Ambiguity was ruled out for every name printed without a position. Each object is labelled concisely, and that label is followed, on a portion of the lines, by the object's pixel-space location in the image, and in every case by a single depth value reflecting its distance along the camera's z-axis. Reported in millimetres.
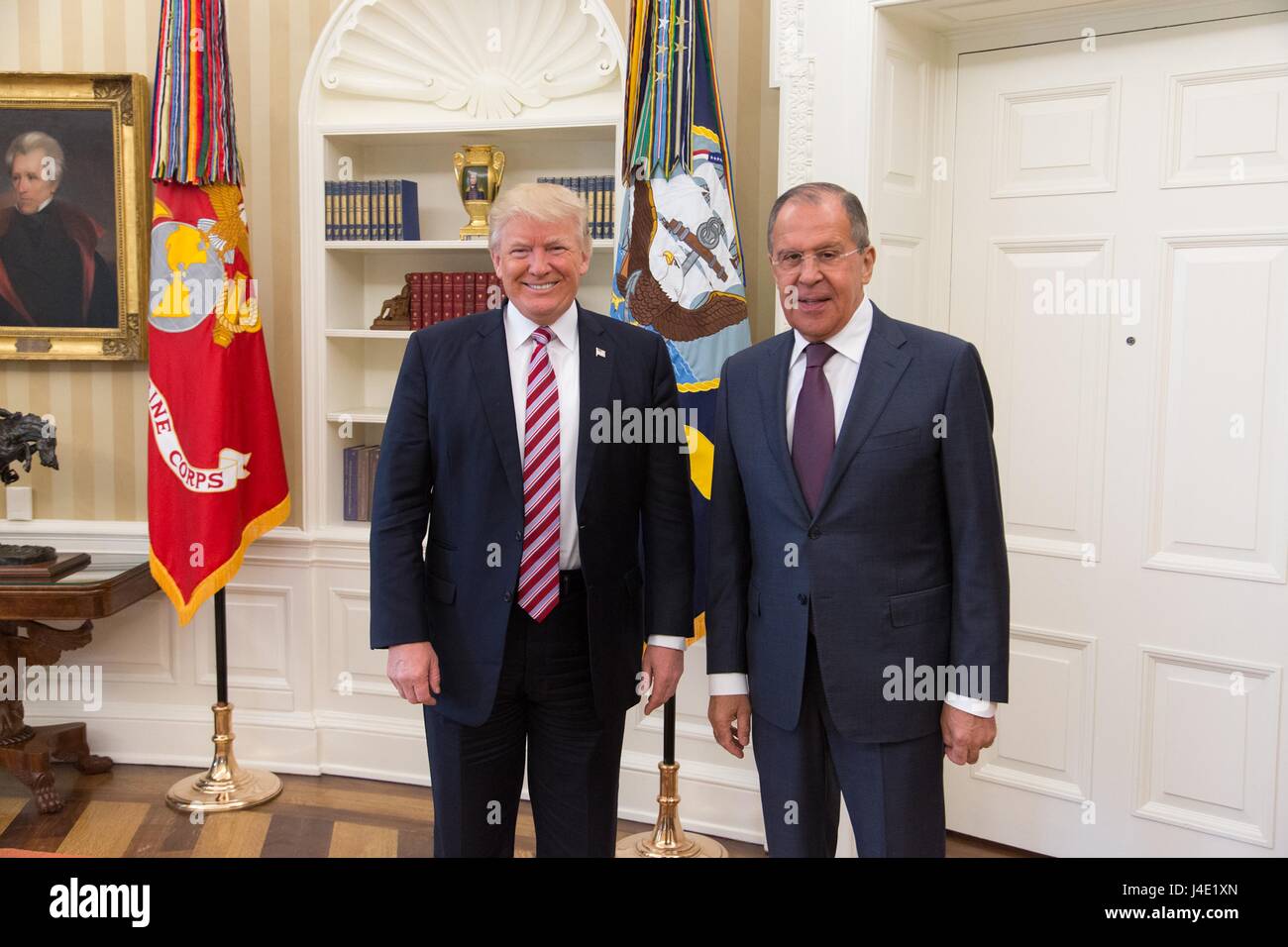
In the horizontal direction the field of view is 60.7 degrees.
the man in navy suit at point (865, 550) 1852
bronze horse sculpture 3506
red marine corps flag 3416
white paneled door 2791
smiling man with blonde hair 2047
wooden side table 3432
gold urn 3643
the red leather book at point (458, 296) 3709
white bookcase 3686
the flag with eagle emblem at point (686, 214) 3014
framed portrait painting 3822
